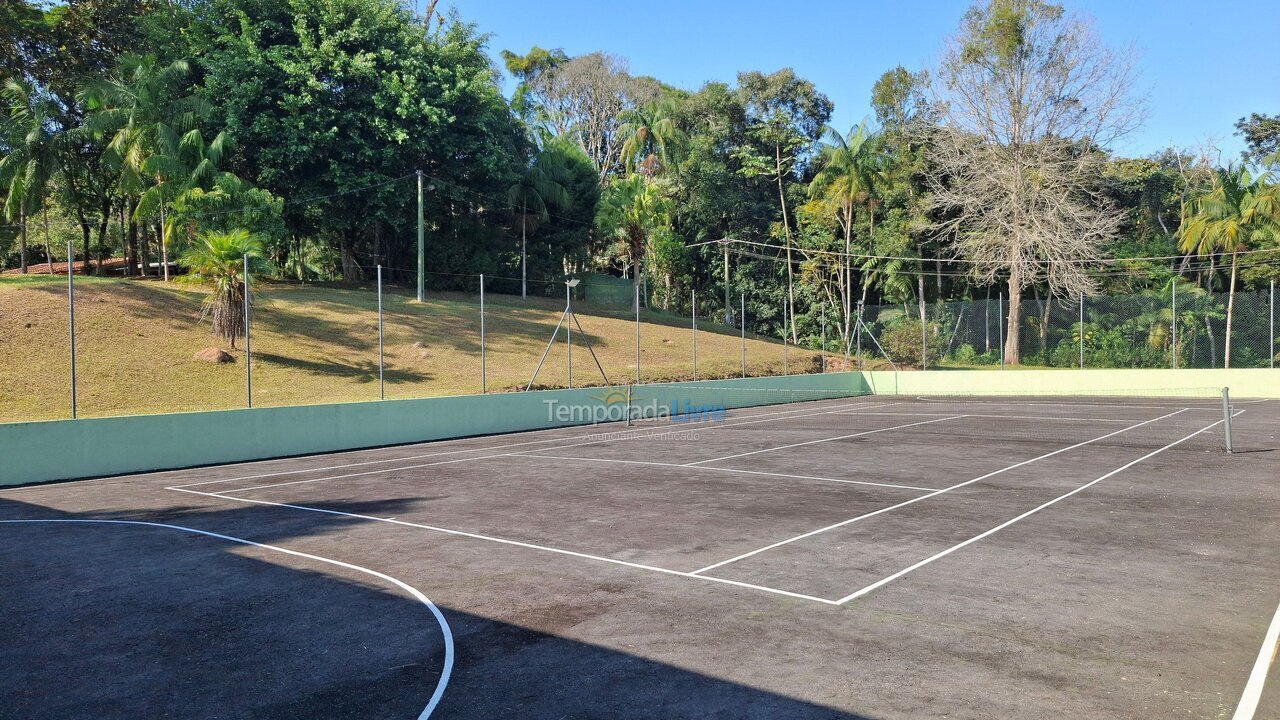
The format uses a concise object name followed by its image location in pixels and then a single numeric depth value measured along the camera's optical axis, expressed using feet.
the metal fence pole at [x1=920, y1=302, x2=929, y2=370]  129.29
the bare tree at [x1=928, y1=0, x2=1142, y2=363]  138.51
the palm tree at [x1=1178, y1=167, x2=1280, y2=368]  132.77
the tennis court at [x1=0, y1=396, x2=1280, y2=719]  18.67
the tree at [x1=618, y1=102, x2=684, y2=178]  181.68
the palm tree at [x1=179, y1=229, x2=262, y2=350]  84.58
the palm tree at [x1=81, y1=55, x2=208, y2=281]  115.65
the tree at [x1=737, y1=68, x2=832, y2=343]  178.40
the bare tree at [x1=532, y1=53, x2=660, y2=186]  211.41
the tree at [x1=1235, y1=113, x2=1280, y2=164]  162.50
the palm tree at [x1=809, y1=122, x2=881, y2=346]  159.02
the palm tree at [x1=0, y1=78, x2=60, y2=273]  116.16
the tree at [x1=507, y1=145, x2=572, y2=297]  159.02
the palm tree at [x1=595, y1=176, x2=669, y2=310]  162.40
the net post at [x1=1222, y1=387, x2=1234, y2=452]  57.77
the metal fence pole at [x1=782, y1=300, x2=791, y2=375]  173.58
